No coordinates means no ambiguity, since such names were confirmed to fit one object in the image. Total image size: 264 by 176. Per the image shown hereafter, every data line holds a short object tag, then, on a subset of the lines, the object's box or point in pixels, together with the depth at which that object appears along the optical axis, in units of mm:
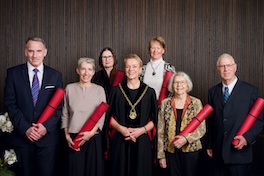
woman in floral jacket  2730
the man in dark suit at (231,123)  2689
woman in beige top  2820
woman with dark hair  3324
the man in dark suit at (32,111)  2715
